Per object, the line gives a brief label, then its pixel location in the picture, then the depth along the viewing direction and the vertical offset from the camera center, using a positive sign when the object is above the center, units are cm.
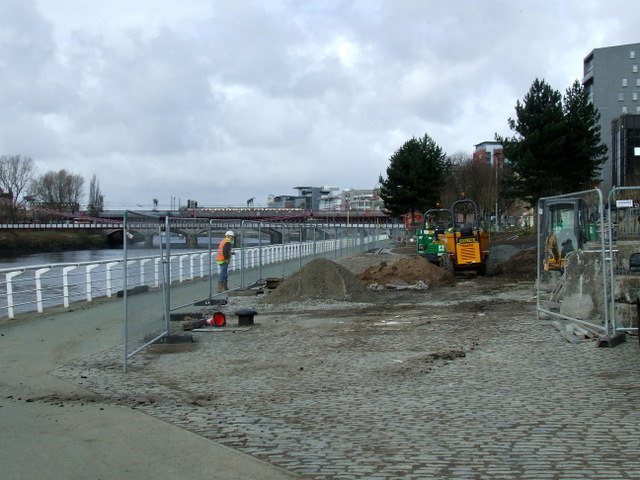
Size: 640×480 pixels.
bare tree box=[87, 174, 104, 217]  10461 +623
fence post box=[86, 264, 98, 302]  1734 -127
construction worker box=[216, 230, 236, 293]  1839 -66
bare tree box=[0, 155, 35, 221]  8256 +729
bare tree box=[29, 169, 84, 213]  8900 +605
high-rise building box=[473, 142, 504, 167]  15500 +1990
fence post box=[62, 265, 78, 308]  1593 -122
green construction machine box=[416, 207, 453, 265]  2783 -42
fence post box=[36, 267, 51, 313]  1489 -119
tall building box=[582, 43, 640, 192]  9019 +1992
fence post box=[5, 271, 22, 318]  1367 -123
